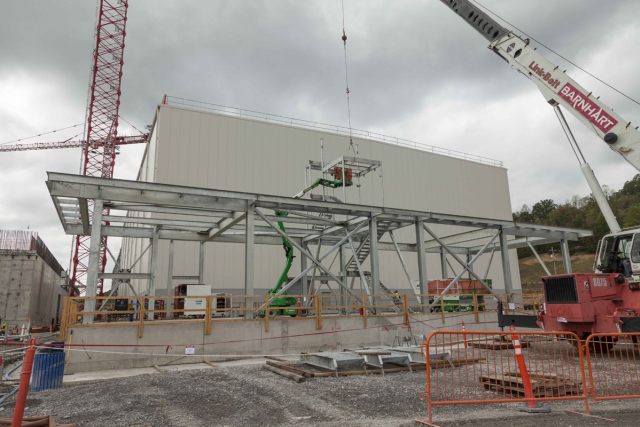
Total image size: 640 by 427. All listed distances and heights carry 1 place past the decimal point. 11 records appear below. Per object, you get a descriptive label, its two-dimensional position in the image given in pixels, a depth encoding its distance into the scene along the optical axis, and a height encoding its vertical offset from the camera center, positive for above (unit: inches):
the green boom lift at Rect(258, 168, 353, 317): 815.1 +85.7
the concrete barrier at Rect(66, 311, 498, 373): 530.3 -49.1
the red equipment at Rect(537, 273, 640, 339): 504.7 -10.4
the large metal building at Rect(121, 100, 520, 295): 1133.1 +380.3
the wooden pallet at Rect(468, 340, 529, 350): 620.1 -69.9
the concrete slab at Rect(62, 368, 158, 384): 457.4 -74.8
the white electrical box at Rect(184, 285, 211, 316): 871.1 +26.9
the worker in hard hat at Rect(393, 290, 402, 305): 876.2 -2.9
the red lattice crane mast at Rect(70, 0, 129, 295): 2063.2 +1013.5
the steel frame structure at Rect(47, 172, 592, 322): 607.2 +151.8
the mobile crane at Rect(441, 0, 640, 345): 512.7 +44.1
